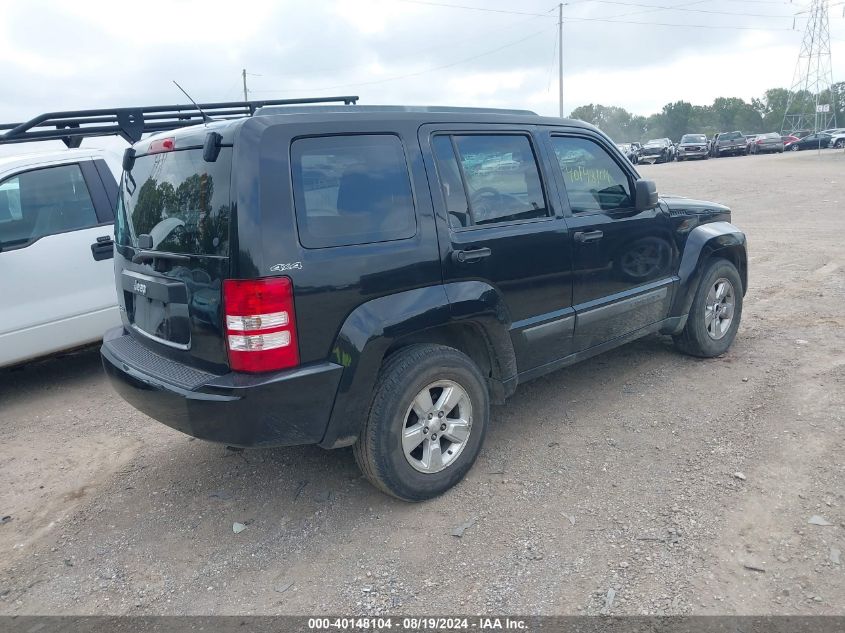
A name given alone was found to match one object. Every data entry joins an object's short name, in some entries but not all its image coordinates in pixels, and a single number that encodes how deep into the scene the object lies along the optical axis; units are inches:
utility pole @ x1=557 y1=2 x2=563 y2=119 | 1840.1
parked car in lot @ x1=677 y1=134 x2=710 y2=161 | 1577.3
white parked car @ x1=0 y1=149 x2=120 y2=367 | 199.5
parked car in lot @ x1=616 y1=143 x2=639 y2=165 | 1568.7
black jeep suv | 114.2
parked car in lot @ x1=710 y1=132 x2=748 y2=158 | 1672.0
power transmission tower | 2213.3
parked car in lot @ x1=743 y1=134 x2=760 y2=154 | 1695.4
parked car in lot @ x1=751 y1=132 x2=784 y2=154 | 1669.5
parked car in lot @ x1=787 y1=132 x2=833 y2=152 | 1786.4
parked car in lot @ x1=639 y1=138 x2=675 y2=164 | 1605.6
